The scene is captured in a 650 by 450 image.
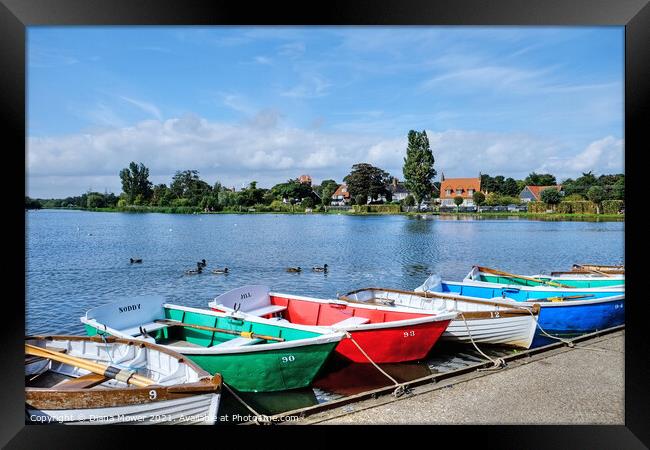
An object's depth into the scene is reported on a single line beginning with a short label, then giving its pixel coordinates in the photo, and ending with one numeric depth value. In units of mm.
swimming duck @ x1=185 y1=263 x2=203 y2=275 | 13852
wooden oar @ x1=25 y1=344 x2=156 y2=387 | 3486
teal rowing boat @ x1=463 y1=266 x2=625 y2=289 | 8727
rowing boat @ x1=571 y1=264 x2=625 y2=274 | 9866
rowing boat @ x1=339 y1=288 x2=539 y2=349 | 5930
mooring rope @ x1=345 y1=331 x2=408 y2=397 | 3803
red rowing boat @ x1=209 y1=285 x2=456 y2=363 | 5234
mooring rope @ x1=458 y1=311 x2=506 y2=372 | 4461
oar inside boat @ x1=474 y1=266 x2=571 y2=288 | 8430
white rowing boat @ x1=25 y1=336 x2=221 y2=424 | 3264
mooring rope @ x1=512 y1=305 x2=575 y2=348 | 5982
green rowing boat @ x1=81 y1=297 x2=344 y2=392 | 4391
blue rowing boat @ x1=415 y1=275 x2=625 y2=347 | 6328
